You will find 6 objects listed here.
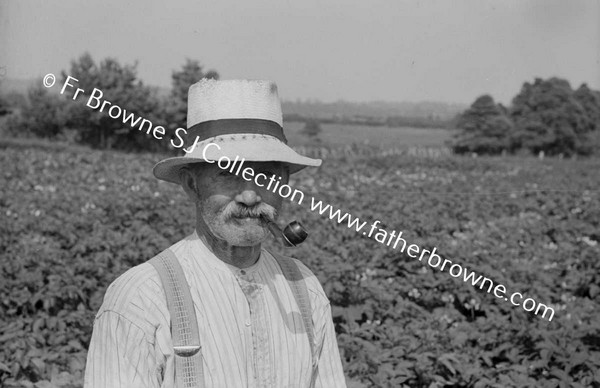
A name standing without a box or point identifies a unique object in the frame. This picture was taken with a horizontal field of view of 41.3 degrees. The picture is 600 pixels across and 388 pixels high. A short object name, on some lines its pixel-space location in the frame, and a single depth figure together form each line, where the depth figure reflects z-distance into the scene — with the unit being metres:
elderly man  1.58
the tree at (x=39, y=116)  18.94
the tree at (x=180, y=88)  21.97
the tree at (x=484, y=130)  21.49
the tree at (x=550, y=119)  20.94
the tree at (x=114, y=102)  19.39
